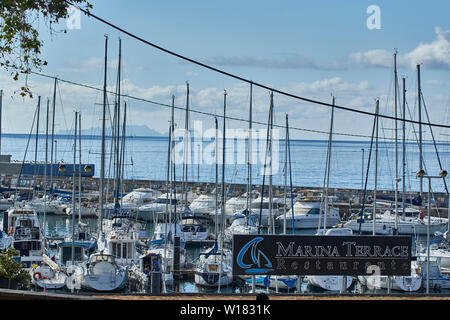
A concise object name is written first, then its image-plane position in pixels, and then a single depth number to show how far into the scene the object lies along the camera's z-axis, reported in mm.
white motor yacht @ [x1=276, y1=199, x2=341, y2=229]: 49406
